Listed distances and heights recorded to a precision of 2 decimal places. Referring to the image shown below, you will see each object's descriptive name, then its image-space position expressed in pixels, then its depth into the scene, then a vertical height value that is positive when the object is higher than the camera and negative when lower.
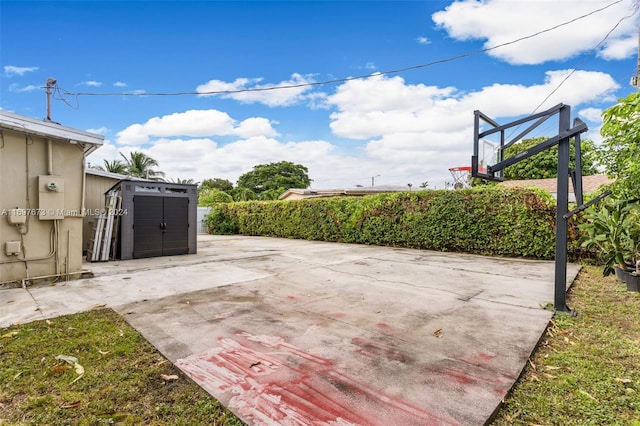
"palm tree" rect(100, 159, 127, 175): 23.16 +2.80
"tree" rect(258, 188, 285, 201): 24.40 +0.76
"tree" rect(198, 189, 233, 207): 19.89 +0.33
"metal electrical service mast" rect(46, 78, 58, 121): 8.96 +3.40
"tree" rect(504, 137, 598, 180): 20.12 +2.66
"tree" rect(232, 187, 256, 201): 21.67 +0.65
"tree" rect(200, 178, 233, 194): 39.63 +2.66
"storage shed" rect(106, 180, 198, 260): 7.41 -0.37
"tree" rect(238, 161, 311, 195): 38.38 +3.50
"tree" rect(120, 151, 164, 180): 25.82 +3.17
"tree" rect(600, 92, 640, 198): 3.11 +0.85
